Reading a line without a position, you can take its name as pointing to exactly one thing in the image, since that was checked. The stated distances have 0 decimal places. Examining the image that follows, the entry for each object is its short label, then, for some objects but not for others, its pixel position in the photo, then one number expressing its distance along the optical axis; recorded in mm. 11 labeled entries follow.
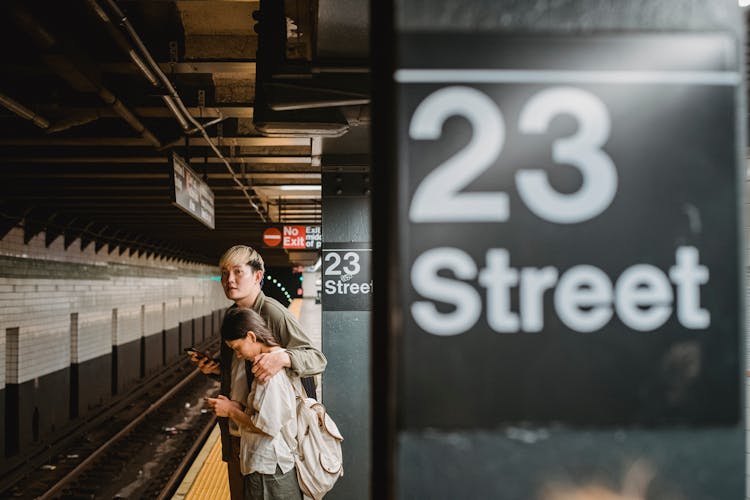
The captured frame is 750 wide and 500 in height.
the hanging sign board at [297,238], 11922
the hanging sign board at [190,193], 5148
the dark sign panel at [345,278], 6109
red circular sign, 12352
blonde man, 3178
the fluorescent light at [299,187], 9237
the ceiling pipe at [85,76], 3170
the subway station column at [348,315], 5852
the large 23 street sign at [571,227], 1167
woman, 2926
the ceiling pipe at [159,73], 3410
